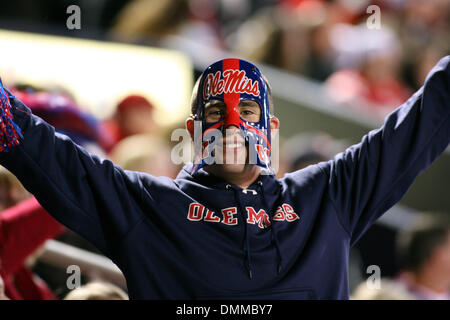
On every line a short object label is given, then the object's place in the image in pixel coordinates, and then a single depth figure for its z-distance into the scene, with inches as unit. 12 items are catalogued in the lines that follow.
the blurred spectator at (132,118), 348.5
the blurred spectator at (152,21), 406.3
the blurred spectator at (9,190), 233.1
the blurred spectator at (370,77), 426.8
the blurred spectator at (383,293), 228.7
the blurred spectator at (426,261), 284.9
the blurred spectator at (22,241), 205.3
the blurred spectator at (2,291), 192.8
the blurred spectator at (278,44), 420.8
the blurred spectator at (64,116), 234.8
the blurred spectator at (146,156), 273.6
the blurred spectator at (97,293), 192.1
